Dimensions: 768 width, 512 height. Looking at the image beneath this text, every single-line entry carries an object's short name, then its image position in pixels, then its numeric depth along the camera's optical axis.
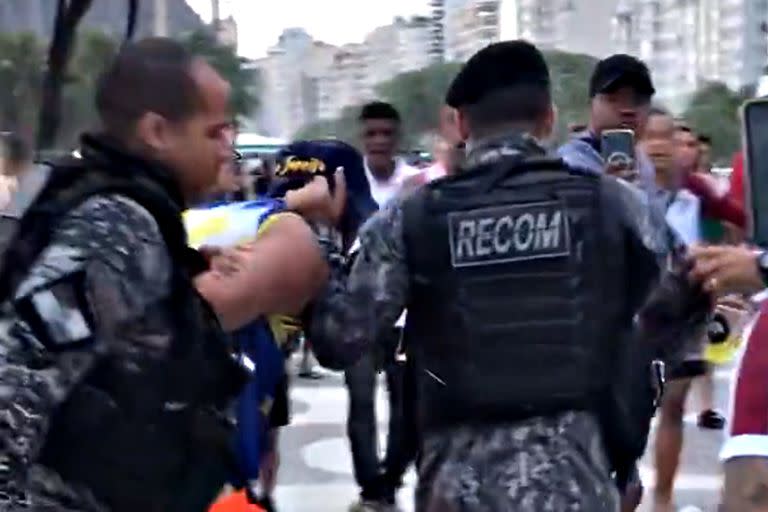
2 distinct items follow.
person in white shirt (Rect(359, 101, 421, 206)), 7.55
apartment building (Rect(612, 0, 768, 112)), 104.31
